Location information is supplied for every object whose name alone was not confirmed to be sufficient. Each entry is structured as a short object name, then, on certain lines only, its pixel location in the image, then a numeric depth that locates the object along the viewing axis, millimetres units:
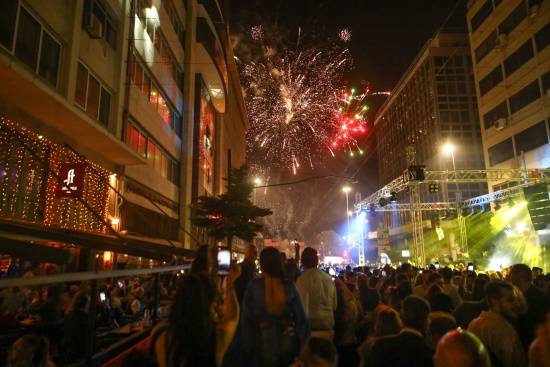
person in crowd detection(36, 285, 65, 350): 6285
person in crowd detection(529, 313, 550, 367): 2285
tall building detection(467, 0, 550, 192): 25125
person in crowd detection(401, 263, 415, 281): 9480
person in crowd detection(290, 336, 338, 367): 2467
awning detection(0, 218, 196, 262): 6344
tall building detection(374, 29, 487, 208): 55250
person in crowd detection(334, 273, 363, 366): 5211
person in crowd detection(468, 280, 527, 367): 3223
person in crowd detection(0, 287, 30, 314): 8297
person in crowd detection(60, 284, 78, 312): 8023
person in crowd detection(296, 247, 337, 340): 4602
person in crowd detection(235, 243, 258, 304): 4594
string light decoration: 9078
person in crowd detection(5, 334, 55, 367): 3852
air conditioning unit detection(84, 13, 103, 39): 11703
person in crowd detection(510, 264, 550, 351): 4305
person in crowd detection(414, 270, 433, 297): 6839
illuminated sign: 11039
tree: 19078
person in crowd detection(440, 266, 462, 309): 6699
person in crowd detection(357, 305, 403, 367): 3502
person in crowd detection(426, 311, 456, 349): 3230
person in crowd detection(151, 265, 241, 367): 2469
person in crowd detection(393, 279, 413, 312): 5543
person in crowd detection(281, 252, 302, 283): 7043
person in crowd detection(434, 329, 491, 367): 2182
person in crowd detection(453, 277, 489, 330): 4914
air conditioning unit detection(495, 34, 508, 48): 28844
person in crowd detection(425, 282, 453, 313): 5182
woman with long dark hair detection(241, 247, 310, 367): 3324
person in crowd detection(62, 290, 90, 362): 5066
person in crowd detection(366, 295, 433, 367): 2777
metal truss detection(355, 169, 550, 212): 21388
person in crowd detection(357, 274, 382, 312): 7281
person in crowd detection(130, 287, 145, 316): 9656
